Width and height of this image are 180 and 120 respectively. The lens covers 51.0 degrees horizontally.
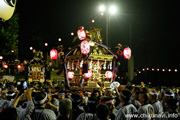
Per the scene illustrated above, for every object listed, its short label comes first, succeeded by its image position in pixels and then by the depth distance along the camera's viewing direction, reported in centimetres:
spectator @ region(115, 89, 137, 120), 407
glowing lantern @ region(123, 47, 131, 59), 1682
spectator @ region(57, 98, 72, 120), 374
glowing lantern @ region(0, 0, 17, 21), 447
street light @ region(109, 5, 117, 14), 1670
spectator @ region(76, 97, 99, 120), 378
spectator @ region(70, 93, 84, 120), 432
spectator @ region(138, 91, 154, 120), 446
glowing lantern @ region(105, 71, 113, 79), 1747
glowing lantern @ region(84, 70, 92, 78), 1648
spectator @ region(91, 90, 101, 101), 629
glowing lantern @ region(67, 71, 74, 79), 1744
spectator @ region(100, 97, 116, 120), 423
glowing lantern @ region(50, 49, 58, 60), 1716
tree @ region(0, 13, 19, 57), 2307
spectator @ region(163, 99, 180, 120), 398
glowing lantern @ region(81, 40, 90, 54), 1548
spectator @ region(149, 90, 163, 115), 534
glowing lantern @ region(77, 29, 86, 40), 1655
